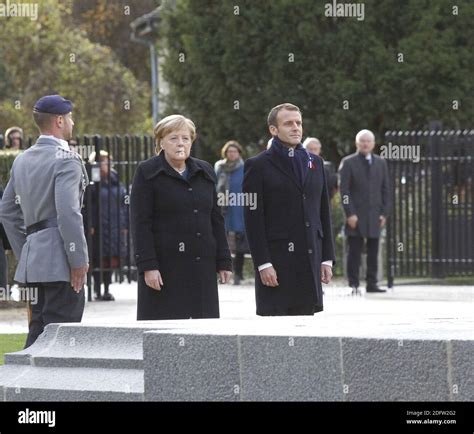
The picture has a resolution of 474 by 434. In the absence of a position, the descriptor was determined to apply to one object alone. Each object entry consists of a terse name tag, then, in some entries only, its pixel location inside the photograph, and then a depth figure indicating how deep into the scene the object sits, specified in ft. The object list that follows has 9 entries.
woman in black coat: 34.17
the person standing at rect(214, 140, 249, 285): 74.02
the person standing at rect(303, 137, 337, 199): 67.15
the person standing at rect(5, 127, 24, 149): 65.62
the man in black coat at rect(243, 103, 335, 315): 36.04
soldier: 33.27
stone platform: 25.68
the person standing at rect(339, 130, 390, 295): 67.26
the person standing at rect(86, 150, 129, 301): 65.87
